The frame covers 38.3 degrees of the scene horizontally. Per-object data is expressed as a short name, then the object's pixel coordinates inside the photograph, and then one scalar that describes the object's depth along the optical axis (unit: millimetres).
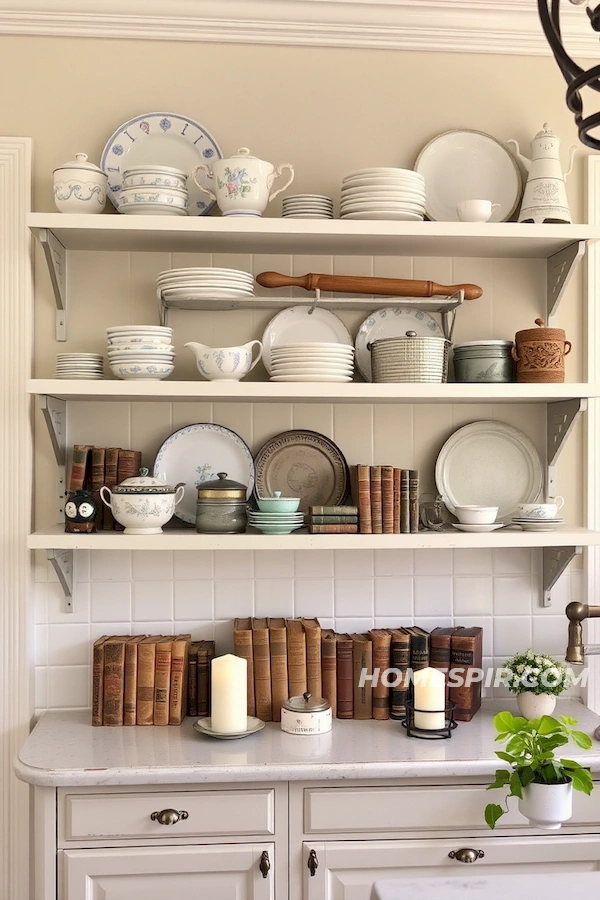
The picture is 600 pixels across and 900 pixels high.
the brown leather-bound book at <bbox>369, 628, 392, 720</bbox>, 2141
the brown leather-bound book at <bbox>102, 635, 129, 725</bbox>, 2074
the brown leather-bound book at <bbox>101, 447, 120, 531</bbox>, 2154
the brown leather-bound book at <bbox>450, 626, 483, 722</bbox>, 2135
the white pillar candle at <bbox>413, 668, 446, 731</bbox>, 2010
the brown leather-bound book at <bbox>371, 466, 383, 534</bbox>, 2100
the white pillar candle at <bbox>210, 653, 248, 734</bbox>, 1974
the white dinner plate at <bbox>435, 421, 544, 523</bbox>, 2307
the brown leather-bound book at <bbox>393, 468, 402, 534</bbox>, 2119
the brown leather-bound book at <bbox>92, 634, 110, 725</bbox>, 2082
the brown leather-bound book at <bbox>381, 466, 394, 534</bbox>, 2105
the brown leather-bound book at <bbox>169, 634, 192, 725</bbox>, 2088
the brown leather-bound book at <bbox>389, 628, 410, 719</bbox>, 2133
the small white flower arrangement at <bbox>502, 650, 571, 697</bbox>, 2068
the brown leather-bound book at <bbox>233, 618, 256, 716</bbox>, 2107
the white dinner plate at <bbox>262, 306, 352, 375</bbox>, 2260
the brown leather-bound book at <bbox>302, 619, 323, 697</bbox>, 2121
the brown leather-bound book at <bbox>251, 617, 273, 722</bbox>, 2105
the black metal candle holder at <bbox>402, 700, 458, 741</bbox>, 1994
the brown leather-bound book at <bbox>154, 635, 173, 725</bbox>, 2082
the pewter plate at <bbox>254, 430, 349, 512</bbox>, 2262
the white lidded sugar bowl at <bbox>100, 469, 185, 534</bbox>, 2025
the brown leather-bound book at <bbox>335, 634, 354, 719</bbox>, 2141
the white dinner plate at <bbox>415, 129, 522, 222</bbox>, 2301
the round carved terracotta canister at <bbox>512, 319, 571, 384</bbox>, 2109
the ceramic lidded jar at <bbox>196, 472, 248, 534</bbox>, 2070
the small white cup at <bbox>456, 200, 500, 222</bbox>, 2092
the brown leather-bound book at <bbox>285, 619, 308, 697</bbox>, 2109
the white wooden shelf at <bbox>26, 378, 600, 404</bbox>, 1997
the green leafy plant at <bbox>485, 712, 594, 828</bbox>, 1665
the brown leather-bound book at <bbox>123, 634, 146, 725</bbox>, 2084
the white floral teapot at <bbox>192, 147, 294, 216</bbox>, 2027
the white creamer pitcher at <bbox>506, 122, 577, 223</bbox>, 2164
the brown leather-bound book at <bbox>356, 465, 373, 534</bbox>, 2092
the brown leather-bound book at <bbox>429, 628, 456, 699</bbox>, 2164
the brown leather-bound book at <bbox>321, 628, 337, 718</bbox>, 2141
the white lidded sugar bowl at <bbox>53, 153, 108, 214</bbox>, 2023
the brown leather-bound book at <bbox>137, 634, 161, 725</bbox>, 2084
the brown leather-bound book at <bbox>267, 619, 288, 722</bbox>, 2107
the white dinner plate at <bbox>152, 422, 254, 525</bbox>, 2227
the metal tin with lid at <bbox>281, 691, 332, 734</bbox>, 2002
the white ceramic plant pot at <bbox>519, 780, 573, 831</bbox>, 1721
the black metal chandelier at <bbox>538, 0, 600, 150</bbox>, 731
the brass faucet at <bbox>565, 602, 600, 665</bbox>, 2068
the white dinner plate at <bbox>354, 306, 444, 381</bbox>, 2270
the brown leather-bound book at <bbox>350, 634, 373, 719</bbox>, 2141
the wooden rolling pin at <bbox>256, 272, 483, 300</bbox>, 2180
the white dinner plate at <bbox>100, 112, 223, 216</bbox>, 2215
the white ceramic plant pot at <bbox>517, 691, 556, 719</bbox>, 2076
